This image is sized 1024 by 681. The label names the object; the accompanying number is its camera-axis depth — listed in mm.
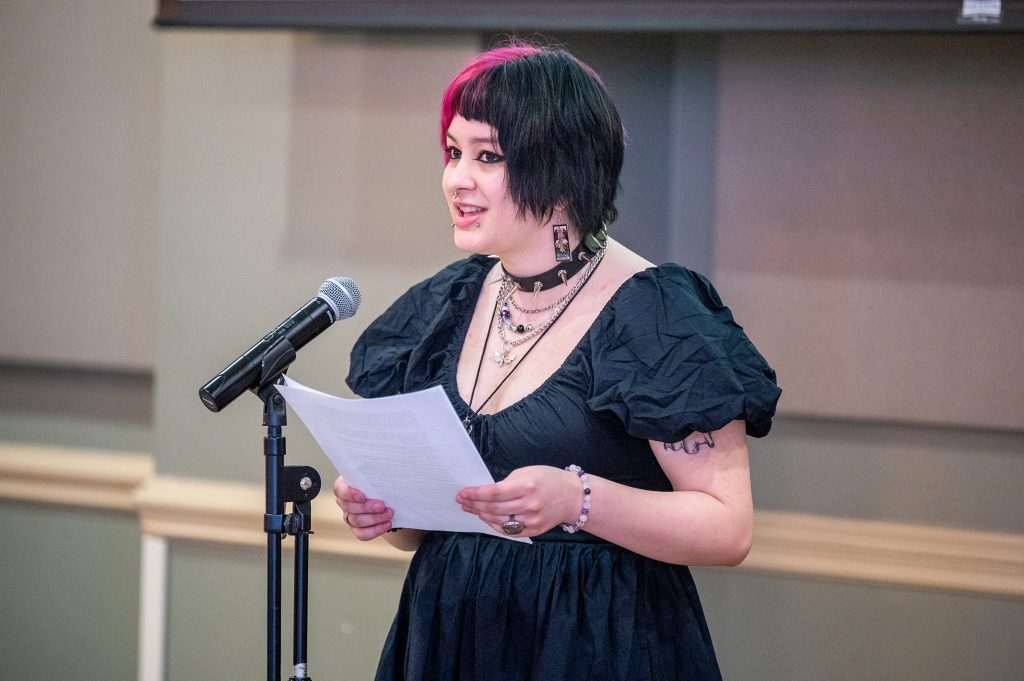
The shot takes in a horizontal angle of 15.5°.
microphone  4540
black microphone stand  4583
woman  4614
